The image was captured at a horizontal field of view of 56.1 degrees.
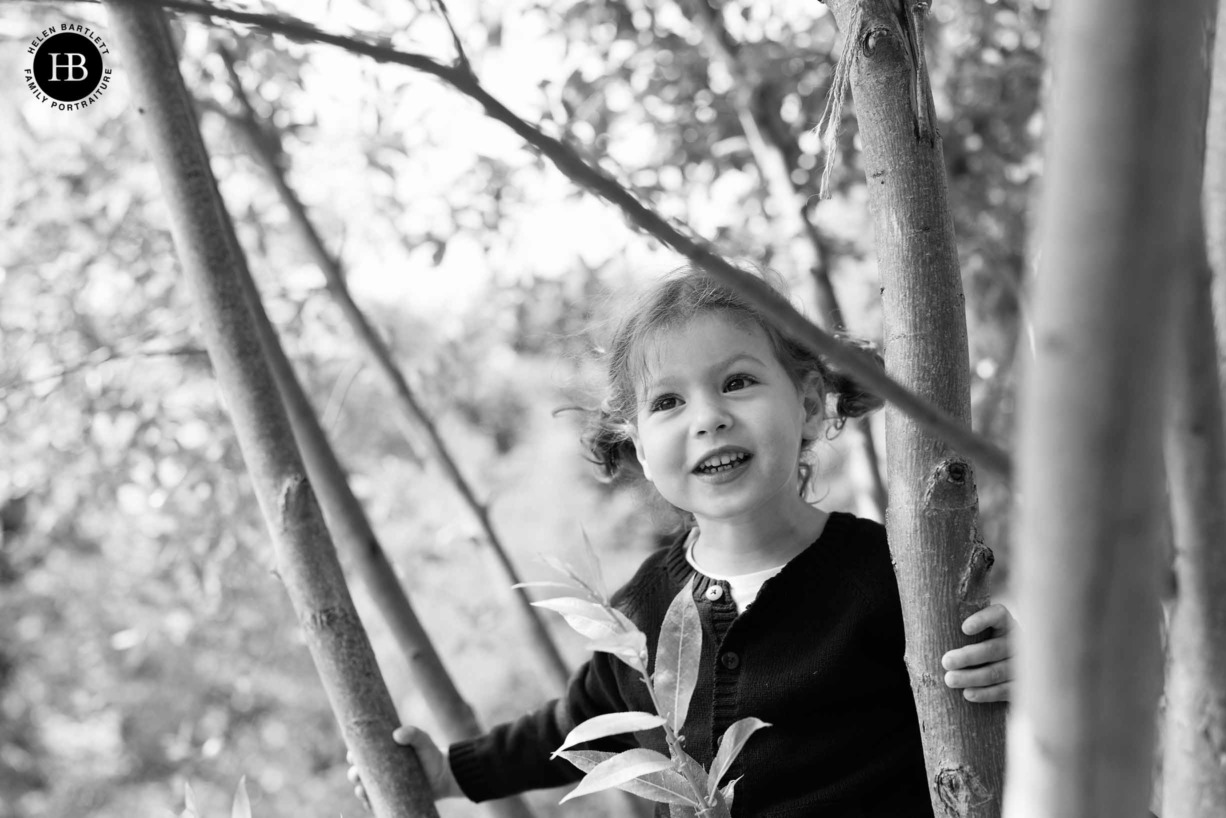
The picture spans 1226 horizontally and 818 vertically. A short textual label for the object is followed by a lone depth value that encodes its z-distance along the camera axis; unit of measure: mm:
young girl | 1406
